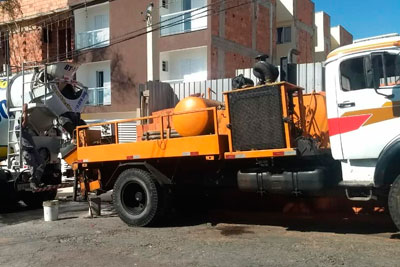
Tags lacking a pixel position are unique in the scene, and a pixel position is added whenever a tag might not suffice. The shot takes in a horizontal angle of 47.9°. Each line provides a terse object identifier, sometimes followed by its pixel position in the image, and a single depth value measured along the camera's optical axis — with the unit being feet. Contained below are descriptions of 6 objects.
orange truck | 20.63
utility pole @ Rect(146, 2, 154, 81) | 75.31
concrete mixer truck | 35.53
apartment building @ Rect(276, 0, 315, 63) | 99.09
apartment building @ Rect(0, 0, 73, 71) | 85.67
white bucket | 30.68
